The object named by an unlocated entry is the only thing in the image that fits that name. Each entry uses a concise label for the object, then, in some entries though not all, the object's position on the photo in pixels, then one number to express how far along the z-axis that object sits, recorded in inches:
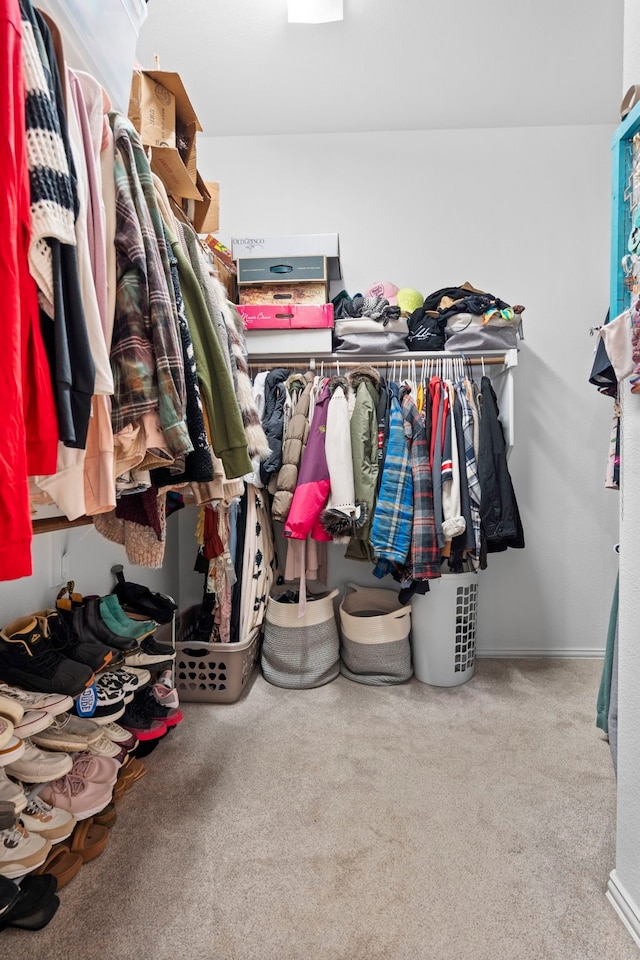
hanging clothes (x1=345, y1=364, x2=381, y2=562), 98.2
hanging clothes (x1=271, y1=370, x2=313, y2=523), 99.3
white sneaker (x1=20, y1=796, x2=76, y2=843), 51.9
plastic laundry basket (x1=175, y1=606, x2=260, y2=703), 93.4
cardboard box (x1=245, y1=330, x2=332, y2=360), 103.7
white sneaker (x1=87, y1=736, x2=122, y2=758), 60.6
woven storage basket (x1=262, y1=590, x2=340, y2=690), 100.5
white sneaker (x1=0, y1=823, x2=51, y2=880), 47.9
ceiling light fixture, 78.4
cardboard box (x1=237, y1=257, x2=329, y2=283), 102.6
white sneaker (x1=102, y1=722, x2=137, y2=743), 65.3
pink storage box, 102.1
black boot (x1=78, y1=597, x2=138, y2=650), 67.1
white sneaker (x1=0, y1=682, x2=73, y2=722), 52.0
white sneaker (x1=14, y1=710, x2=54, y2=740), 48.3
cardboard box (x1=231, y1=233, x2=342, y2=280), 103.0
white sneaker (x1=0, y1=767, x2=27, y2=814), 46.9
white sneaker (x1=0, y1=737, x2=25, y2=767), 44.3
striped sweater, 29.9
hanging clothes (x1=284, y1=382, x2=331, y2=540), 96.5
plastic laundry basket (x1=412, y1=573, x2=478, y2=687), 100.8
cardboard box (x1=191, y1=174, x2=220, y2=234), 72.0
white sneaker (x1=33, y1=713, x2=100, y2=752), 55.8
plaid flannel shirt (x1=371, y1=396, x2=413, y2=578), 96.3
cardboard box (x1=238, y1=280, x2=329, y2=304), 103.7
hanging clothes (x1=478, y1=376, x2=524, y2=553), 98.3
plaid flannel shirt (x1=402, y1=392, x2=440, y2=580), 95.4
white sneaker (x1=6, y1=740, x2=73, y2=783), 51.4
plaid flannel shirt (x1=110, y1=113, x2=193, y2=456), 40.1
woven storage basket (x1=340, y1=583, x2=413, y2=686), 101.8
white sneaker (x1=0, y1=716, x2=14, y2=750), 43.8
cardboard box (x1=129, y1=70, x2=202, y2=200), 55.2
